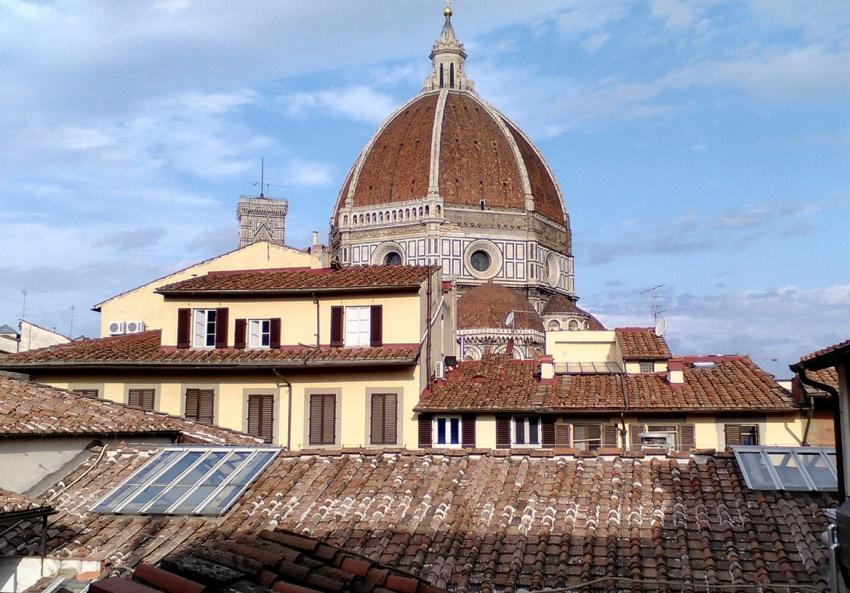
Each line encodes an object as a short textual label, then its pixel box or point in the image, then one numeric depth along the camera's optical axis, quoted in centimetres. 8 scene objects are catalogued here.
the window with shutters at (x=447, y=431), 2702
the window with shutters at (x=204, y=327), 2898
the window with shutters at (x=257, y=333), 2856
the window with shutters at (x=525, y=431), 2669
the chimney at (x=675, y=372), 2795
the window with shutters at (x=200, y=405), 2766
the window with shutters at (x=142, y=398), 2814
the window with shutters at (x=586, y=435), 2656
